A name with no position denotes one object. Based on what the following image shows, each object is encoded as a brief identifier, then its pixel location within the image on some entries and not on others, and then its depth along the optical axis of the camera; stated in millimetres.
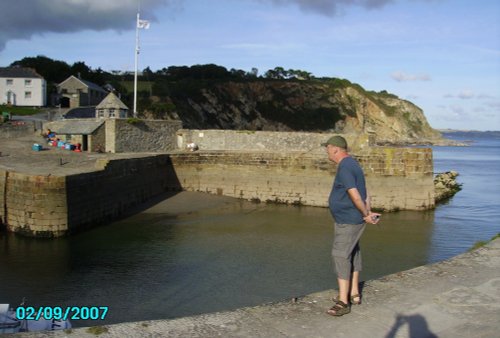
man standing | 4609
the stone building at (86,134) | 21328
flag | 25594
